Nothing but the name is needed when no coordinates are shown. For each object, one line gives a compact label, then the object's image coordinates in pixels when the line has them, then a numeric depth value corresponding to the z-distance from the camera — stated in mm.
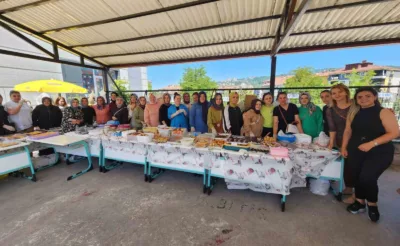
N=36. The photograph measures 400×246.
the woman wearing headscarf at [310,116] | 2750
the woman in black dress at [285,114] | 2850
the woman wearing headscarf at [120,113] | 4137
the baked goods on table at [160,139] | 2840
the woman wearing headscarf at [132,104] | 4190
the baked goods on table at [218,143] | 2577
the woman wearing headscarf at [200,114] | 3538
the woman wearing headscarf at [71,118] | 3809
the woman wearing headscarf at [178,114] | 3621
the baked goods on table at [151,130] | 3147
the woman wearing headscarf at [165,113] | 3871
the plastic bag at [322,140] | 2480
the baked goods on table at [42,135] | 3229
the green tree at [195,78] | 27719
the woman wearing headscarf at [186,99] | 4250
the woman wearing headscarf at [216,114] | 3311
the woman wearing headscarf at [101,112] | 4242
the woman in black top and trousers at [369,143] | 1893
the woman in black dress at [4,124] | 3508
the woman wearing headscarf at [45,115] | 3928
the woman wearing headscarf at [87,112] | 4125
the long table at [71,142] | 3066
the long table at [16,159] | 2875
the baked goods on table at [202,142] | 2590
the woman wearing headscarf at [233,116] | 3193
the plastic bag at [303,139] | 2516
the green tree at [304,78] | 25461
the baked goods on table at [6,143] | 2816
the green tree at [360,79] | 23530
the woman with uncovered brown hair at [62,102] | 4359
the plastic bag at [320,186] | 2606
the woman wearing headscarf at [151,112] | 3836
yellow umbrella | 5160
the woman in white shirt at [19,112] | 3645
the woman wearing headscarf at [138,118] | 3898
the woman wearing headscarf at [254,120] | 3027
